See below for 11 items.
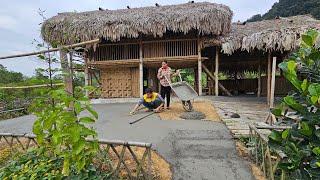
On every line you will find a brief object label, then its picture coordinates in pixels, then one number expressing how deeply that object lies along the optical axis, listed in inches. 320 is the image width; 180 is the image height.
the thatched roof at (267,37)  220.5
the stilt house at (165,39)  244.4
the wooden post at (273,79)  160.5
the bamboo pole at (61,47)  80.3
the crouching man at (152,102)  176.9
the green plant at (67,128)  71.9
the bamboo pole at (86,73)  275.0
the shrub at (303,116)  32.6
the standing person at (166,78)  180.2
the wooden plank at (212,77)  277.1
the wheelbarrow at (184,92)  172.1
